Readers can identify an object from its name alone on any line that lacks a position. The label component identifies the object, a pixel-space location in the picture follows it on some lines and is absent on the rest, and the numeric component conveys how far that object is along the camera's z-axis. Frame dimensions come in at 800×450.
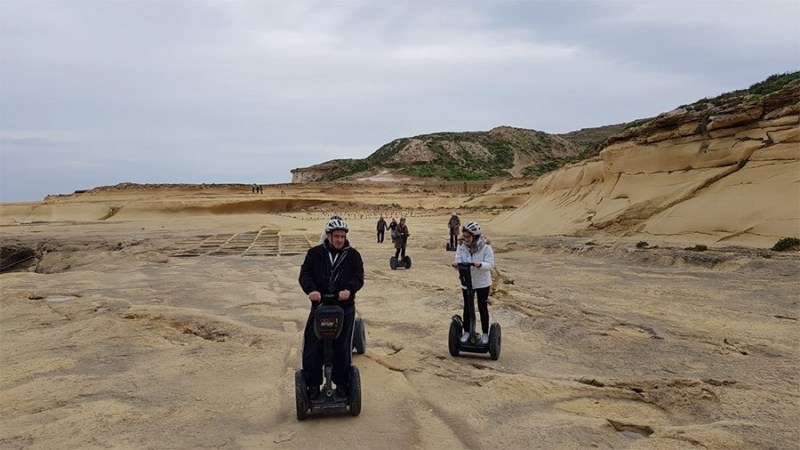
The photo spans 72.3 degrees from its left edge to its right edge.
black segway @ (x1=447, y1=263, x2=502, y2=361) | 6.27
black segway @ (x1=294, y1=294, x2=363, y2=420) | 4.46
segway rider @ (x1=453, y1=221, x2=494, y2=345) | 6.26
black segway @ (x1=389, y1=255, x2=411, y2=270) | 14.93
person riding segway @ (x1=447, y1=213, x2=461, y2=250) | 19.11
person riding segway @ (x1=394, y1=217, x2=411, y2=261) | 15.15
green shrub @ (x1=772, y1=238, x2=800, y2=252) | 12.69
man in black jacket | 4.67
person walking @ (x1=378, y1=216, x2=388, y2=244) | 24.34
